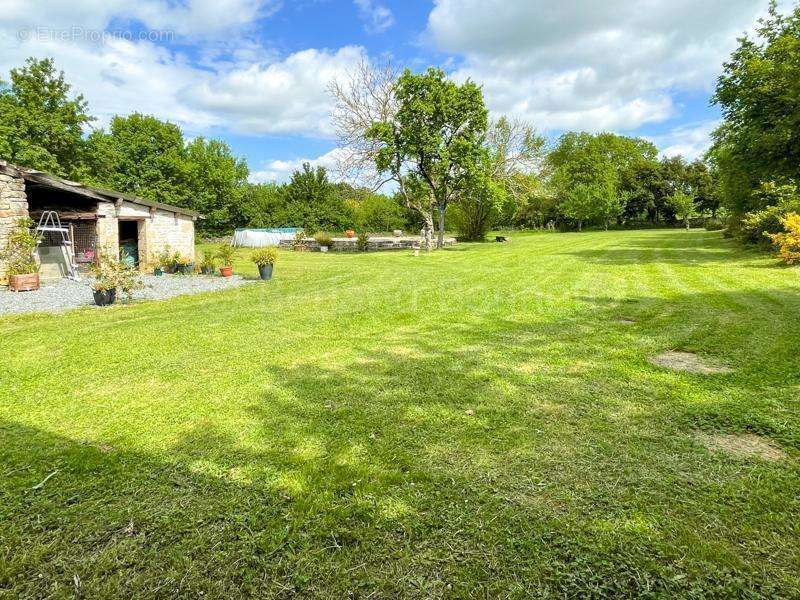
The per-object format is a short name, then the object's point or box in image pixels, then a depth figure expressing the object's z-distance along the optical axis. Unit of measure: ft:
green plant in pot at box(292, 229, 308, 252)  103.71
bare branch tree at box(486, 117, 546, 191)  105.09
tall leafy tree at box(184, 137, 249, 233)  133.59
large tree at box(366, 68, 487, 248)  78.28
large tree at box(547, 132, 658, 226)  162.20
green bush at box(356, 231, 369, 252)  97.89
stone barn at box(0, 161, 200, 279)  38.99
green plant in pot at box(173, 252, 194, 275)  52.70
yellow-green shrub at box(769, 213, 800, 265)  40.01
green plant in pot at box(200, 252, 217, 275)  50.56
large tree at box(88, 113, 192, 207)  122.83
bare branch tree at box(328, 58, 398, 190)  87.30
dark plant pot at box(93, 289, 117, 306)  30.12
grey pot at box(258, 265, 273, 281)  45.80
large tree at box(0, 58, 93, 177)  96.48
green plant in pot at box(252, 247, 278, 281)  45.60
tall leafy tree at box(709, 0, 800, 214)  47.29
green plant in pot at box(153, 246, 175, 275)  52.60
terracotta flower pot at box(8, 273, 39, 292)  35.53
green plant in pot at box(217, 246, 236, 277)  48.01
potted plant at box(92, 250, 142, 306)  30.19
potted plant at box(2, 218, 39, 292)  35.76
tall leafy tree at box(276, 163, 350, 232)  141.90
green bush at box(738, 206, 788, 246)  51.11
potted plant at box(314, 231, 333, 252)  103.32
